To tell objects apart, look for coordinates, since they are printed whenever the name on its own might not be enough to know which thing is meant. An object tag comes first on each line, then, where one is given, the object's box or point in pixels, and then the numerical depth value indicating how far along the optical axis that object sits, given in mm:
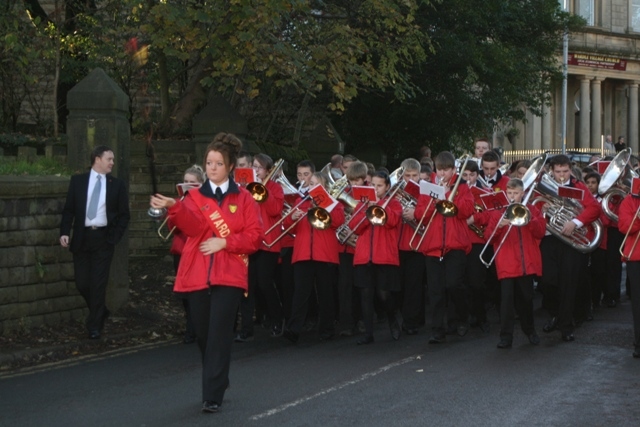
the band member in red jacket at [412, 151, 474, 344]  13540
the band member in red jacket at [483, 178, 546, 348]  12945
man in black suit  13289
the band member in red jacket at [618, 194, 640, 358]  12430
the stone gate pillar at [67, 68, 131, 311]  15109
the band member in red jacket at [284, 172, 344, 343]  13500
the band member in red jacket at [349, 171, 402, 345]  13578
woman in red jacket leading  9195
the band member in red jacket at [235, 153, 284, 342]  13758
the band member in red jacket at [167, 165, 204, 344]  13242
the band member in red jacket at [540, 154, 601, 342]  13820
